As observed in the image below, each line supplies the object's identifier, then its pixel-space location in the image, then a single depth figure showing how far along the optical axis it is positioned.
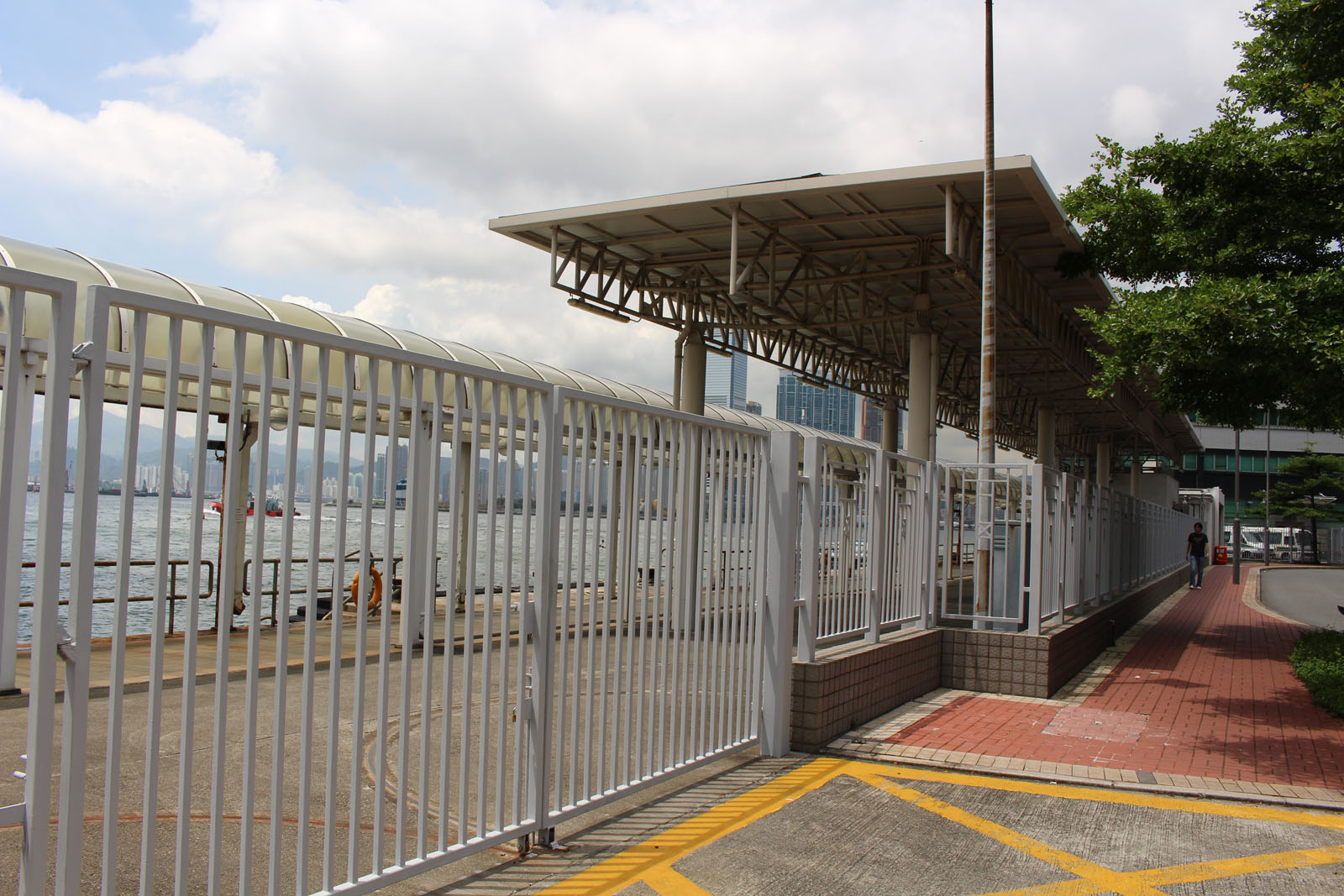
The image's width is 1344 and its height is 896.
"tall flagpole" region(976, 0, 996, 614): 12.64
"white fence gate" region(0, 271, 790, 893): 3.00
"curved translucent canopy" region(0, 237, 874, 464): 8.97
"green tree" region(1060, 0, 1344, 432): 8.63
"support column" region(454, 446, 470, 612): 4.15
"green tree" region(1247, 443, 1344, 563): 54.28
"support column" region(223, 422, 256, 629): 3.11
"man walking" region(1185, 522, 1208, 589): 26.84
